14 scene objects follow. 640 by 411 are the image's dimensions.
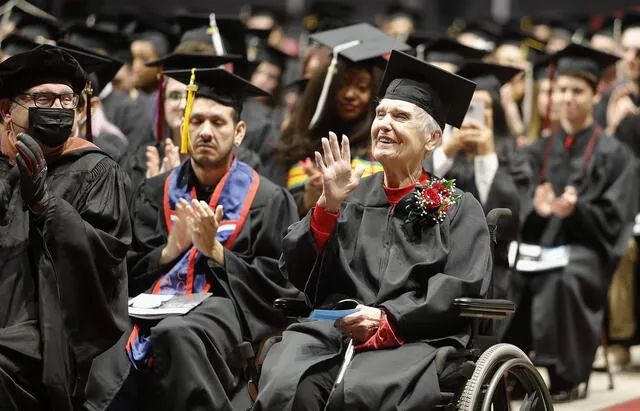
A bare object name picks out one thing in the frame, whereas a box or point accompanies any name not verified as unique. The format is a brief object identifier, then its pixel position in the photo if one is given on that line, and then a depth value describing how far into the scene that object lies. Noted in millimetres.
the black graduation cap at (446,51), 15836
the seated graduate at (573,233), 14562
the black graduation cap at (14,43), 15570
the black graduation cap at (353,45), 12797
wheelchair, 8680
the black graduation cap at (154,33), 20469
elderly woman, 9008
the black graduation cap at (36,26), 18016
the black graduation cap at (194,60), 12937
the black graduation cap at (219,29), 15687
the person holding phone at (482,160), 13203
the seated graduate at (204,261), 10516
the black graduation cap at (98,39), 18078
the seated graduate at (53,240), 9164
